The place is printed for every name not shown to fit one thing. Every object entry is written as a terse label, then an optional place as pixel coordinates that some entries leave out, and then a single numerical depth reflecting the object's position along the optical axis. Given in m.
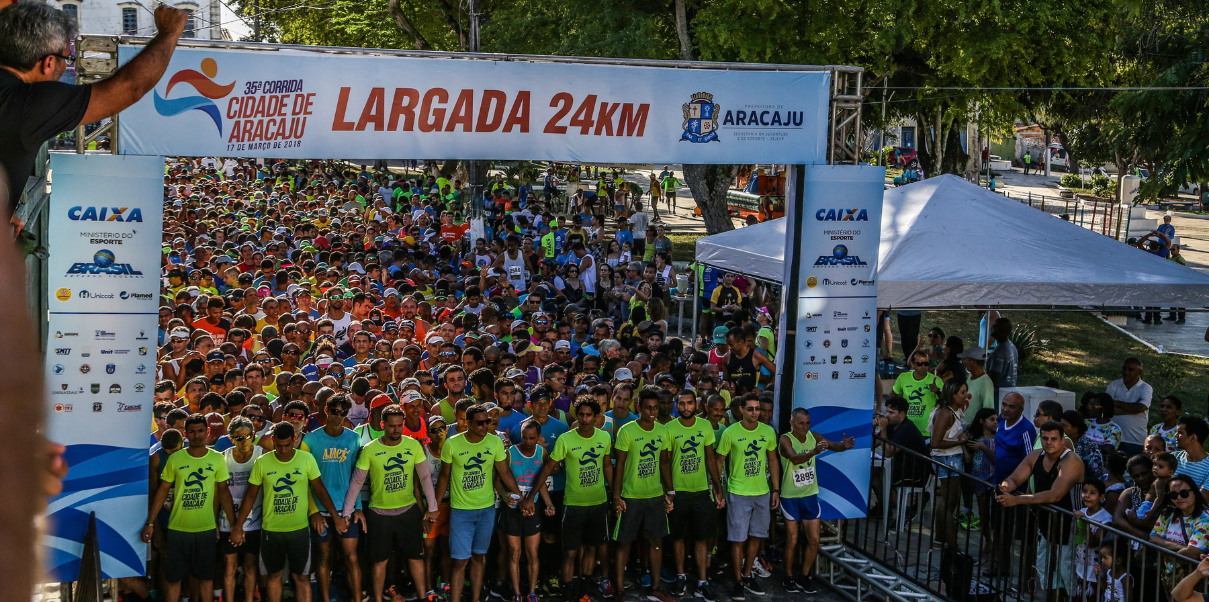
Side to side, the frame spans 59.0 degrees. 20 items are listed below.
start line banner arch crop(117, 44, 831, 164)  8.13
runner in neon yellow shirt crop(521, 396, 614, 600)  9.00
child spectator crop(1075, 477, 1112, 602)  7.98
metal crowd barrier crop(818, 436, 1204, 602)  7.87
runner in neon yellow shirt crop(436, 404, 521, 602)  8.71
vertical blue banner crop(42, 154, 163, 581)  7.72
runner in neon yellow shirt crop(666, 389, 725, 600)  9.33
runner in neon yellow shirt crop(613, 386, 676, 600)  9.14
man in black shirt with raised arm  3.24
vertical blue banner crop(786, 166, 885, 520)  9.58
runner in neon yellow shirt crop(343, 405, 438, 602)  8.47
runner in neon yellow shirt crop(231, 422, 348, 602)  8.22
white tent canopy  11.35
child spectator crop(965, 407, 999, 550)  10.03
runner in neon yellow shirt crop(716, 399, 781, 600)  9.45
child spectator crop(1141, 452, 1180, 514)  7.89
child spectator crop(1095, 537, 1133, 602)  7.71
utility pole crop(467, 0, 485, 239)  20.70
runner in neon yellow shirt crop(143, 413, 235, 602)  8.12
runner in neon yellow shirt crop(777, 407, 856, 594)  9.59
